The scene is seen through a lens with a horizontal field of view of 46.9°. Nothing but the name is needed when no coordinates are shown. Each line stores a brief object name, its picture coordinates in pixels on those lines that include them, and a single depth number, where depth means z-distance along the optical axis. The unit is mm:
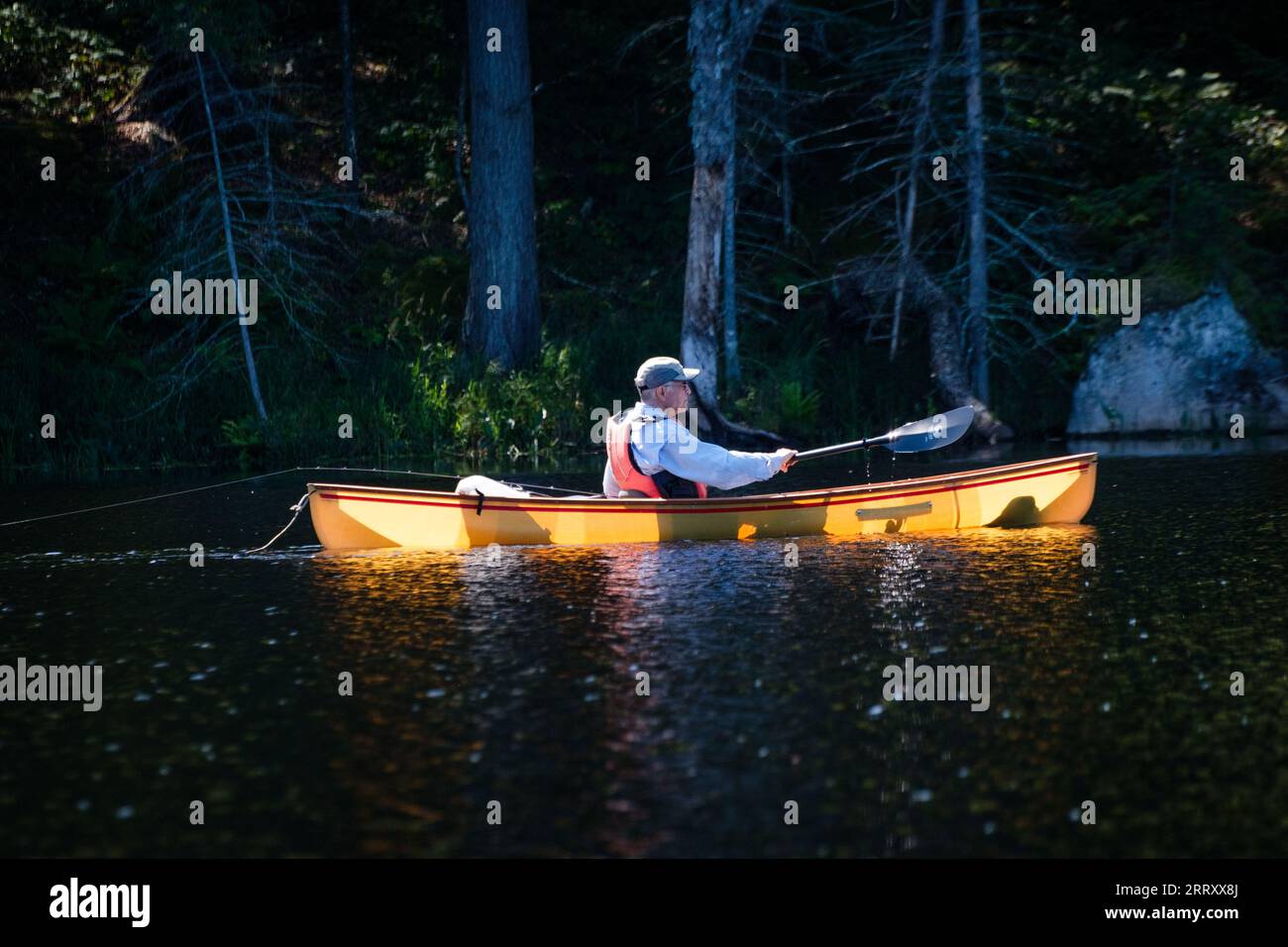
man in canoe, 9969
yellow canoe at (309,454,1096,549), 9938
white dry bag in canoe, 9969
